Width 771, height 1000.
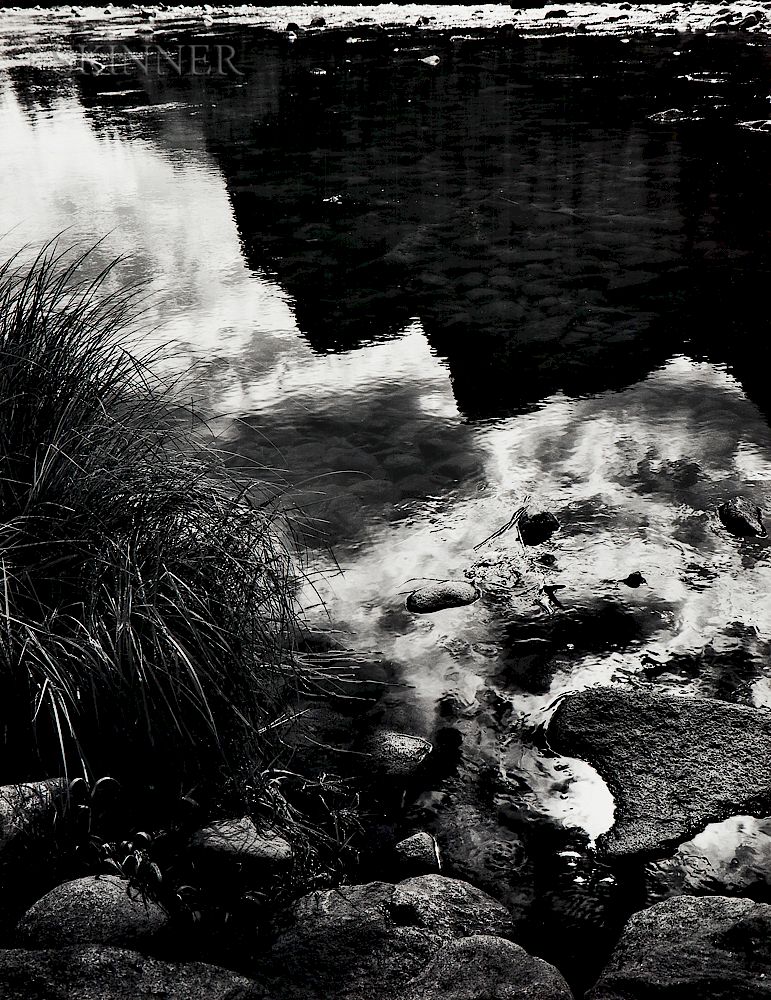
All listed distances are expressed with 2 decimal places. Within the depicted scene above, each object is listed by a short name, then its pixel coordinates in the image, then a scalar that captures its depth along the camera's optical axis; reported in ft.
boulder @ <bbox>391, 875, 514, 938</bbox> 7.02
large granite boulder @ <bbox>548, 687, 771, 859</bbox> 8.21
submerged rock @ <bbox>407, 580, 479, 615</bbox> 11.28
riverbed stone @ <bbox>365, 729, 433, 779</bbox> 8.84
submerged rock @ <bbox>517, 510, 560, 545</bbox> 12.53
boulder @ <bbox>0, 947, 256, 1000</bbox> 5.93
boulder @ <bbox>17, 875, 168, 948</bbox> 6.52
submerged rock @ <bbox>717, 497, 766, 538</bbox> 12.30
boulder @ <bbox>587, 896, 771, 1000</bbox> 6.12
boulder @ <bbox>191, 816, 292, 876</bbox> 7.29
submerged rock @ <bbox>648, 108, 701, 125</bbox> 38.69
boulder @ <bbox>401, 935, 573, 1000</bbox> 6.11
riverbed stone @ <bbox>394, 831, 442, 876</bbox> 7.82
